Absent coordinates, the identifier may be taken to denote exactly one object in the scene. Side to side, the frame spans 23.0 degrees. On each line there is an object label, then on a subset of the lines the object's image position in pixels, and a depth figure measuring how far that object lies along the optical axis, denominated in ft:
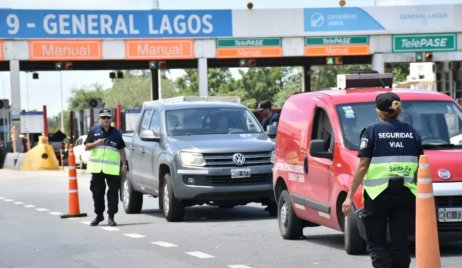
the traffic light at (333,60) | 169.17
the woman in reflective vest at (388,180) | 29.25
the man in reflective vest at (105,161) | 57.21
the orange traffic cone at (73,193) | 61.57
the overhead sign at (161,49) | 155.99
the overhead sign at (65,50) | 152.56
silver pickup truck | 57.52
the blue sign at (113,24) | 150.71
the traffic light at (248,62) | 167.30
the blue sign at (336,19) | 161.38
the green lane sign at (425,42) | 164.45
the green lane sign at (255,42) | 160.25
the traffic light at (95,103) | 173.06
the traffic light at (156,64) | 163.94
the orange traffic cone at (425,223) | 28.27
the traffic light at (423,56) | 165.27
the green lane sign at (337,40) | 162.09
